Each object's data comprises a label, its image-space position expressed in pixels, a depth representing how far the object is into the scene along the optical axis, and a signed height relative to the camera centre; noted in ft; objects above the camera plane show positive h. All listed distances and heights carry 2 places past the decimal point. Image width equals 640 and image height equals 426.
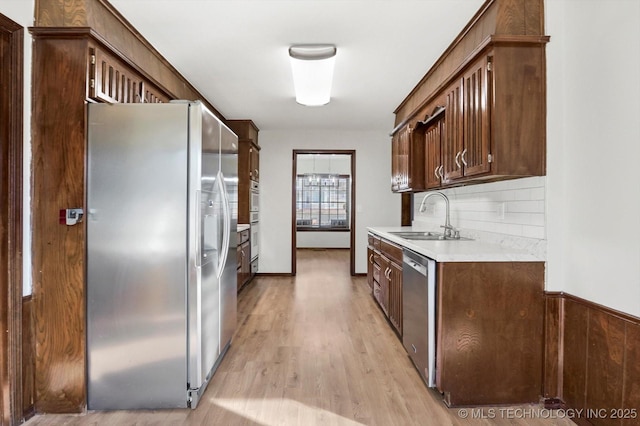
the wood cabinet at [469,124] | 7.23 +1.95
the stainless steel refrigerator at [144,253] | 6.81 -0.82
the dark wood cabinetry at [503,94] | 6.93 +2.34
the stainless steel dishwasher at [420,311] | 7.16 -2.16
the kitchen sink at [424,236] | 10.79 -0.78
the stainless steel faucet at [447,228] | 11.14 -0.51
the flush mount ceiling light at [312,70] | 9.58 +4.04
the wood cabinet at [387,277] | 10.21 -2.15
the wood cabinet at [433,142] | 10.54 +2.18
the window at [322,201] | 34.09 +0.90
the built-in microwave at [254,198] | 17.83 +0.61
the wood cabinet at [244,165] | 17.39 +2.14
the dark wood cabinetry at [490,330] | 6.91 -2.24
